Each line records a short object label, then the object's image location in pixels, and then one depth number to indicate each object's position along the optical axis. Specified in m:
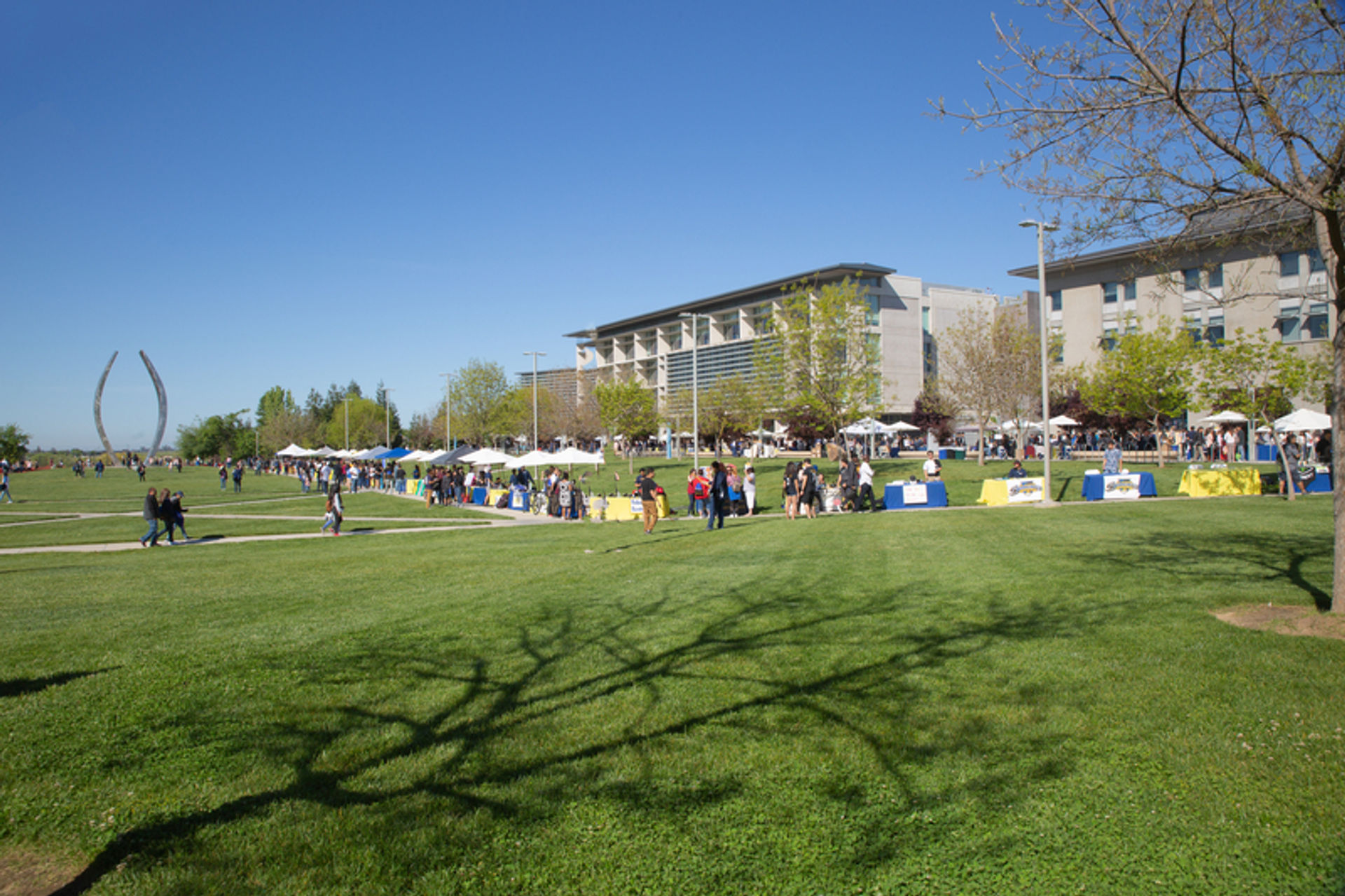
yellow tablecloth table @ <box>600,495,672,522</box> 27.31
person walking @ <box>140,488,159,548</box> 21.25
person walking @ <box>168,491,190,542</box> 22.11
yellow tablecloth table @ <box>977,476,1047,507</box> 25.23
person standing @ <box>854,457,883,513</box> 25.00
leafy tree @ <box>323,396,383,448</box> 102.75
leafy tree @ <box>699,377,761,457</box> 61.53
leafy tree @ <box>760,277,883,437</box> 36.25
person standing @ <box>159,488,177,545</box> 21.86
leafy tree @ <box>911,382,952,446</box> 59.72
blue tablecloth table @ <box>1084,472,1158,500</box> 25.42
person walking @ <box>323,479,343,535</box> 23.75
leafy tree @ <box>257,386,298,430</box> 132.00
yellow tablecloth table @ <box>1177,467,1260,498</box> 25.41
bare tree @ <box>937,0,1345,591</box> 7.56
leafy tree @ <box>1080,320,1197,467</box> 36.47
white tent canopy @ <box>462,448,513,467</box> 37.53
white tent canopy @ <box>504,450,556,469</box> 33.47
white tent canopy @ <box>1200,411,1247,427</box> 38.06
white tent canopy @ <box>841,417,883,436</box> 41.16
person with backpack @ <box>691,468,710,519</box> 24.58
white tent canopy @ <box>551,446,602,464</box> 31.88
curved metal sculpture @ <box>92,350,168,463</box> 111.00
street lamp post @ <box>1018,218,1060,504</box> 22.12
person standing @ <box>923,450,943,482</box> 30.09
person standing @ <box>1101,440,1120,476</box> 27.83
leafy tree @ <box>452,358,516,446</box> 74.19
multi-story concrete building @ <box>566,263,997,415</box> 86.69
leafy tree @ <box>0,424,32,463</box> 81.25
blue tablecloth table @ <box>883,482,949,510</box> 25.48
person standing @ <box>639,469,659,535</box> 20.66
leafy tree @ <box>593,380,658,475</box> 56.94
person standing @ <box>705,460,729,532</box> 21.52
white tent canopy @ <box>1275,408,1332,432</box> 27.73
